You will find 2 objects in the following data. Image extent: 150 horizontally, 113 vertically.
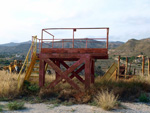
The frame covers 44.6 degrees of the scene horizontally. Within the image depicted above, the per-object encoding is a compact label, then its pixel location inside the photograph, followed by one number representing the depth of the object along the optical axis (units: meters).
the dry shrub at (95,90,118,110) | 7.85
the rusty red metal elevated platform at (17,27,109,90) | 10.30
